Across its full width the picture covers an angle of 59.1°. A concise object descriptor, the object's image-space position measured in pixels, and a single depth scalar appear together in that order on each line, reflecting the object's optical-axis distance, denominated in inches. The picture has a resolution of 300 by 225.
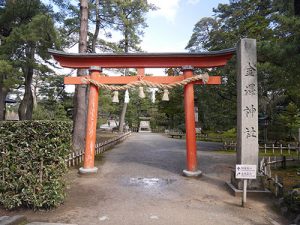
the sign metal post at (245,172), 250.8
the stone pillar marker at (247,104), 287.3
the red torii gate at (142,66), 370.0
